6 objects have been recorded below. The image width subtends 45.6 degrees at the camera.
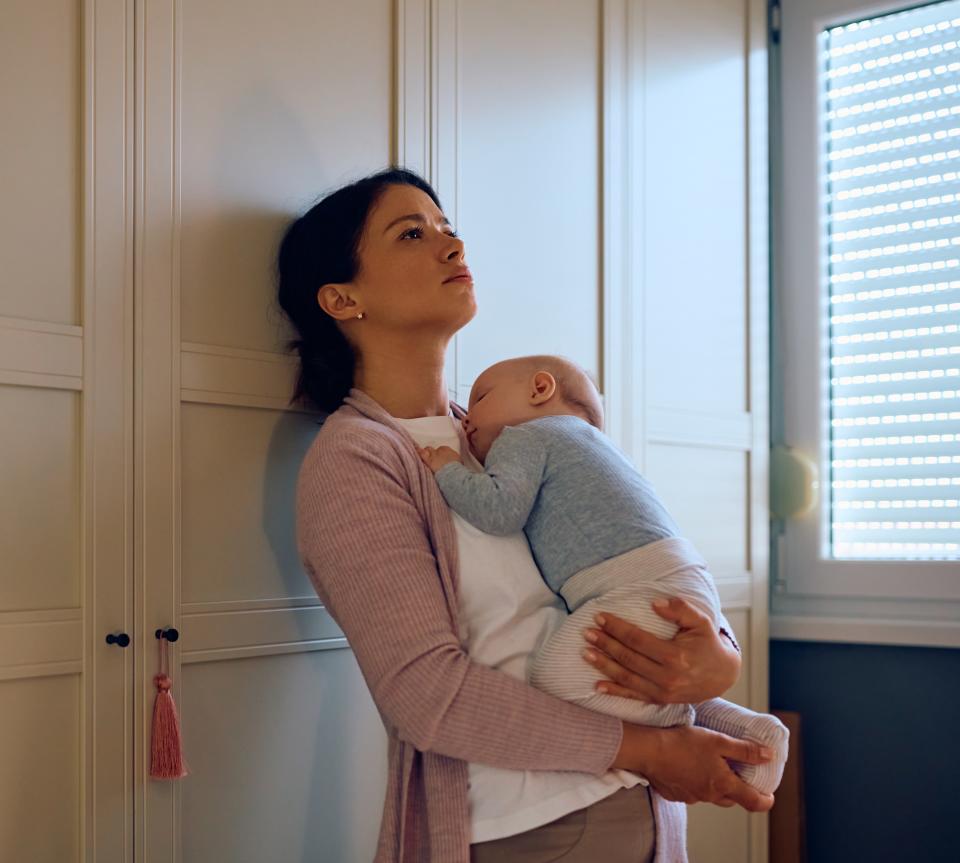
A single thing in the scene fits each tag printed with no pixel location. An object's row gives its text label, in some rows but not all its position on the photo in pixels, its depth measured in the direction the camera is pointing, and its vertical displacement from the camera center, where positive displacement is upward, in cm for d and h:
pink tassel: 140 -39
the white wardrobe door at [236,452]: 147 -3
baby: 134 -14
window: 270 +30
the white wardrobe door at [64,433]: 131 -1
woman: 130 -30
